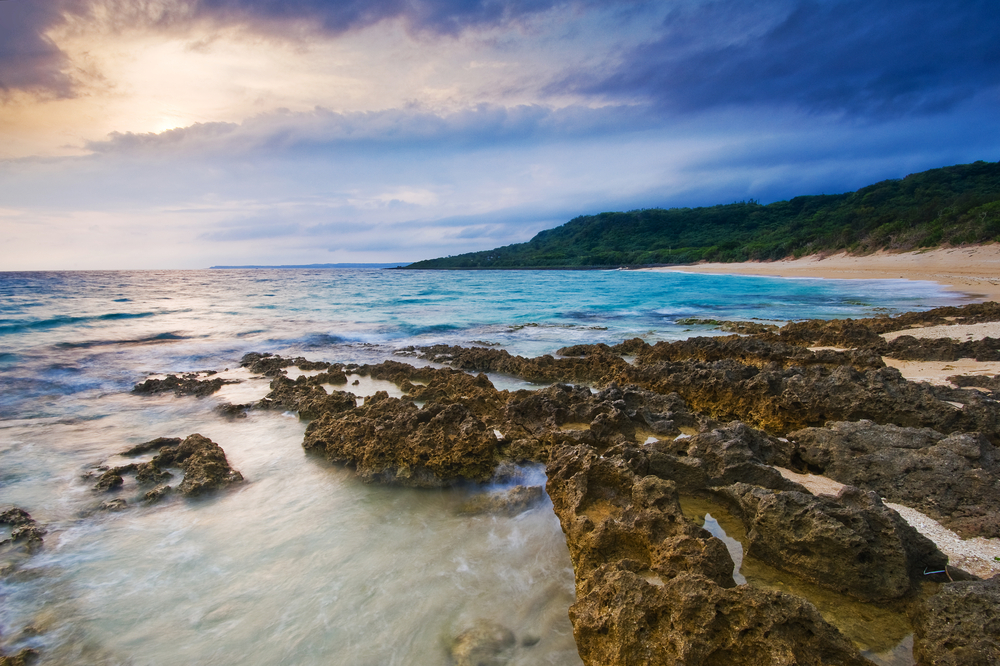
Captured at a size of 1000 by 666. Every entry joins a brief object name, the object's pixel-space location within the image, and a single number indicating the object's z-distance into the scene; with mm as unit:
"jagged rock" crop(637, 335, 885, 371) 8203
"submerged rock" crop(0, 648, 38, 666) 3051
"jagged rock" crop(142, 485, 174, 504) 5194
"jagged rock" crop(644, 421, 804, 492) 4059
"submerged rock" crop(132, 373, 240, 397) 9773
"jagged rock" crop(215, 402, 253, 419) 8070
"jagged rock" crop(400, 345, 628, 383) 8969
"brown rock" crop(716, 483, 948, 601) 2924
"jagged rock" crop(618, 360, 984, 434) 5164
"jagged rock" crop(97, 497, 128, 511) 5082
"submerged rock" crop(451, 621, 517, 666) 3006
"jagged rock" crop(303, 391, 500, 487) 5160
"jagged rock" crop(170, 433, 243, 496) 5344
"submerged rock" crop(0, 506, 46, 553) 4461
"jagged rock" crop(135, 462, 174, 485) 5623
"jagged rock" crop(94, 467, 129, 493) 5457
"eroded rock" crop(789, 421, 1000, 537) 3596
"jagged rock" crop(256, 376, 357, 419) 7449
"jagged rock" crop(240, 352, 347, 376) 11283
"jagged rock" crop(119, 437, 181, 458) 6445
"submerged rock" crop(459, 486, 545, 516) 4656
